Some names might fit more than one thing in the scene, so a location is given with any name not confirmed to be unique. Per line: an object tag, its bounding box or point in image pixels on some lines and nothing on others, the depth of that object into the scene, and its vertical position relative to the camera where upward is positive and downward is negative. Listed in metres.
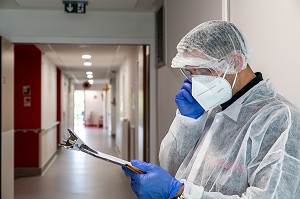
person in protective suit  1.25 -0.10
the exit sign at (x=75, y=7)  4.20 +1.12
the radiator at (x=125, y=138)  7.63 -0.70
